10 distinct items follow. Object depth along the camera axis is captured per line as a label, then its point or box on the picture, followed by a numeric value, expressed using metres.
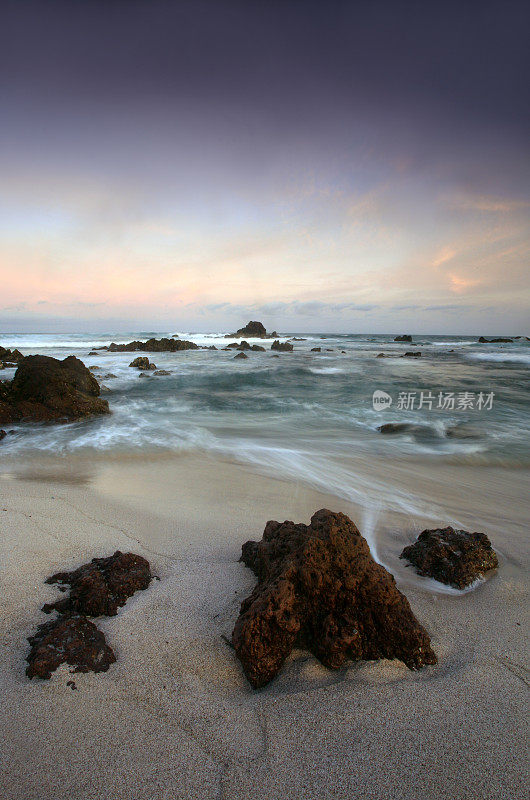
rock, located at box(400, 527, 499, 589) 2.52
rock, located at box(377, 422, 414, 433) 7.68
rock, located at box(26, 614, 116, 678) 1.67
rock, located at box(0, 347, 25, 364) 20.25
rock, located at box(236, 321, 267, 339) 61.50
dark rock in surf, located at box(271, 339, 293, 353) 36.97
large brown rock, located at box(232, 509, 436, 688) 1.75
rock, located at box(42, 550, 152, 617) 2.09
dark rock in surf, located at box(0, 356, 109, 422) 7.27
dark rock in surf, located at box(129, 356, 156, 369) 19.16
